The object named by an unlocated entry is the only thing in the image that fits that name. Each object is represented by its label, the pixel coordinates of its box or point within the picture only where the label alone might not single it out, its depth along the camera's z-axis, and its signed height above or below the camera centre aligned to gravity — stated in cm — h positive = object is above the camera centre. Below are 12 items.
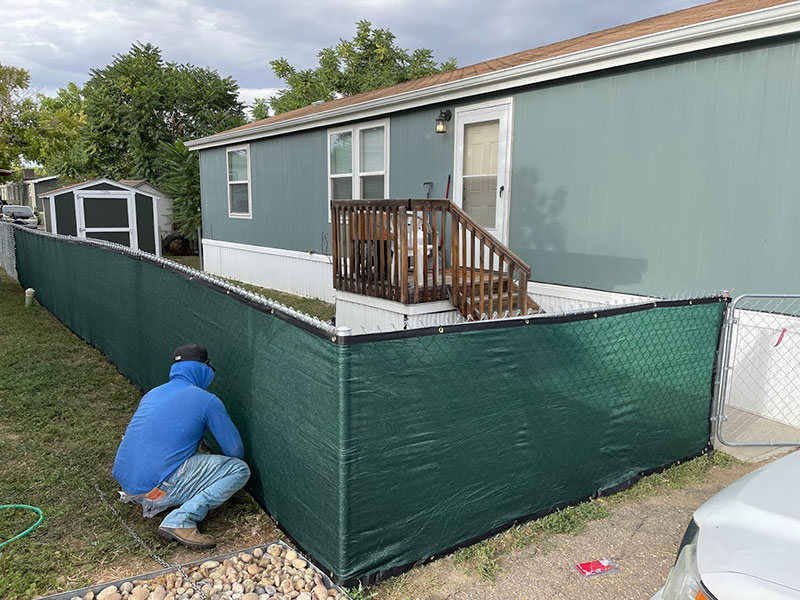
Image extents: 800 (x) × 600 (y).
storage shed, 1224 -28
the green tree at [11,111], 1469 +224
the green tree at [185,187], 1936 +45
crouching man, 298 -131
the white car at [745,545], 141 -88
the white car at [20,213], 3090 -76
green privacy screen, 246 -103
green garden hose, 294 -165
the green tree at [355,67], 3316 +785
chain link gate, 457 -132
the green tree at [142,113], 2492 +375
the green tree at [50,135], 1562 +187
